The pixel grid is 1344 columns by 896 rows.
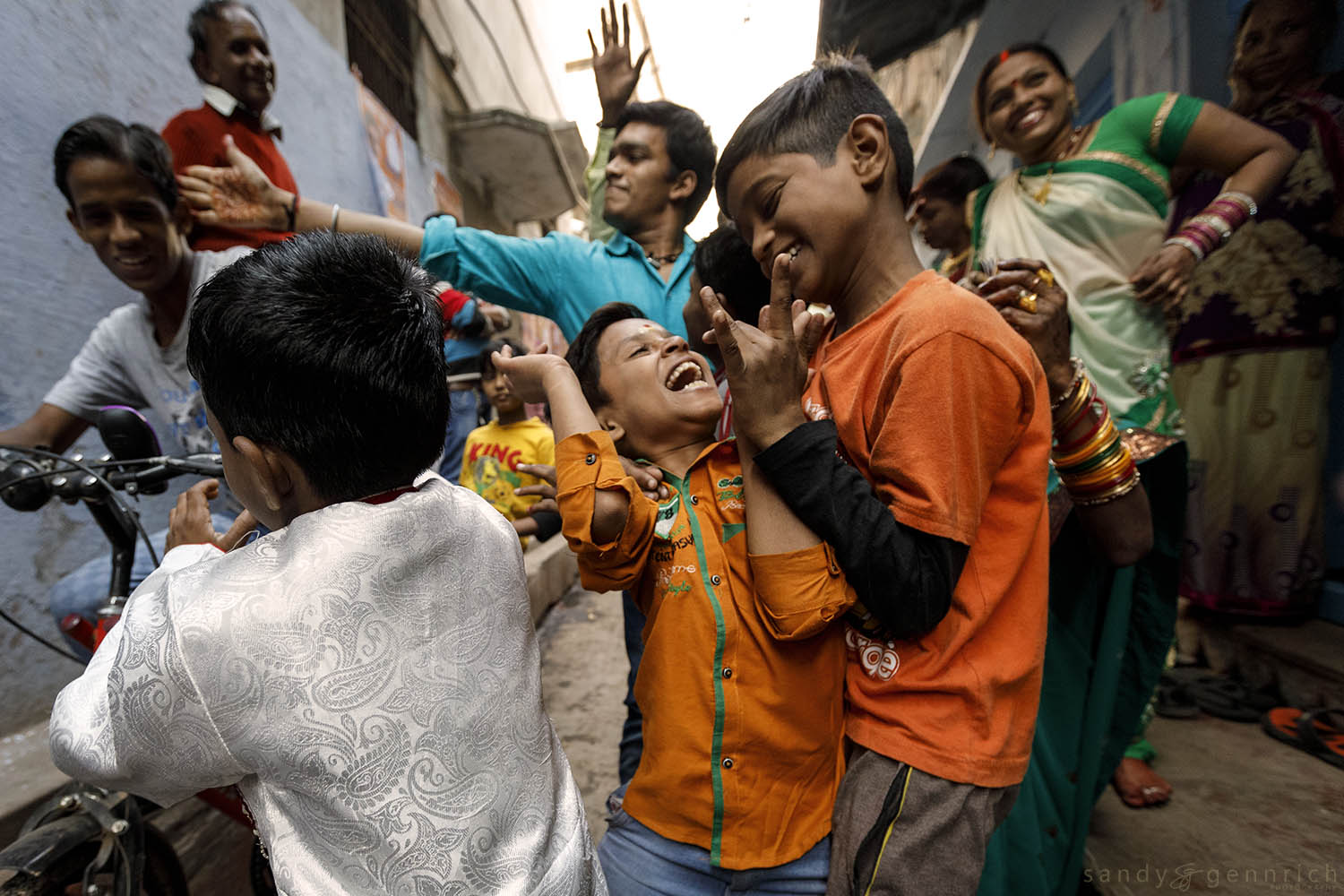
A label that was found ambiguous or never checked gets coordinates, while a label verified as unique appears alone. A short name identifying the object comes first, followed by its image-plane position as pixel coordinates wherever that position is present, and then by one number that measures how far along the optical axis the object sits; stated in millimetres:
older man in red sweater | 2191
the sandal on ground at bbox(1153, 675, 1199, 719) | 2402
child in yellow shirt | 3320
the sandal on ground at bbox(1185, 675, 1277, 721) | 2355
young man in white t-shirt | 1527
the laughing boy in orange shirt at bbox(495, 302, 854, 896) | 881
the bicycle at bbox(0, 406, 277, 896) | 1179
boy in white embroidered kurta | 670
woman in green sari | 1289
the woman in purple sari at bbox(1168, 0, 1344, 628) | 2346
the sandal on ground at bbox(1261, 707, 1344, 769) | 2053
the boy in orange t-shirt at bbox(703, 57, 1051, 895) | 822
